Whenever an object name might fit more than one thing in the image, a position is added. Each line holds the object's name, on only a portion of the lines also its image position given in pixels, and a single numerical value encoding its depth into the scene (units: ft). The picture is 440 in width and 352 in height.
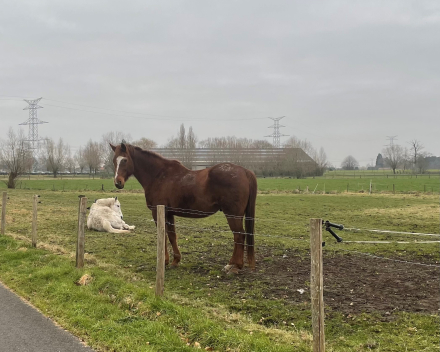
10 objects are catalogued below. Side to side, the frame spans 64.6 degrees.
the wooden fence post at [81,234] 22.44
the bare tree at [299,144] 297.72
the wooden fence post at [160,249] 17.04
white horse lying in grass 37.29
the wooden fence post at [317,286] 11.23
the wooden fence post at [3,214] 32.83
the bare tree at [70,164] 287.83
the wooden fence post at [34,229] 28.22
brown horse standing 22.67
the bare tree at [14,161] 120.67
